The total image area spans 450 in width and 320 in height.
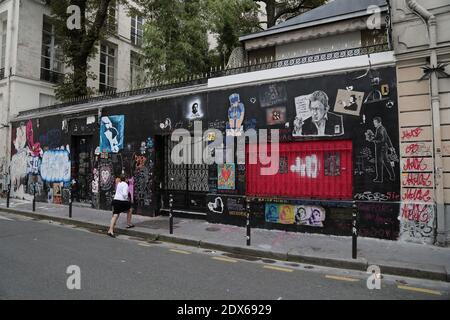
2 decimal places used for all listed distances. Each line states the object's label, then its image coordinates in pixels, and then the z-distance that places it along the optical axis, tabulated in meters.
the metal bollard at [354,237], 6.87
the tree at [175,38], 17.55
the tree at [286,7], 22.80
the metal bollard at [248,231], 8.03
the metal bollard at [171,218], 9.22
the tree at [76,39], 18.56
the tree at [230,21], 17.80
